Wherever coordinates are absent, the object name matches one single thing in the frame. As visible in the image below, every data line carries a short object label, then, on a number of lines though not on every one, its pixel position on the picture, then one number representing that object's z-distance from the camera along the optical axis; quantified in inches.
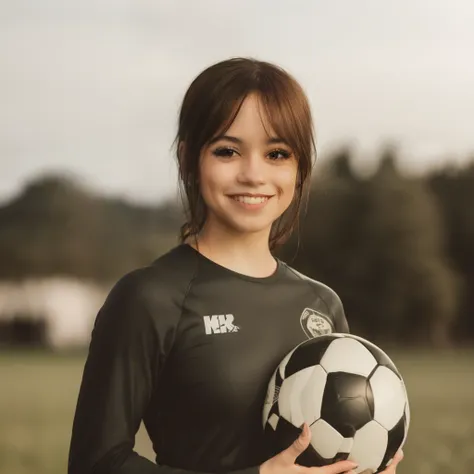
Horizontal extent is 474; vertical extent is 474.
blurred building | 1953.7
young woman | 124.8
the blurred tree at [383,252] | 1672.0
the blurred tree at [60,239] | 2092.8
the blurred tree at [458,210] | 1770.4
